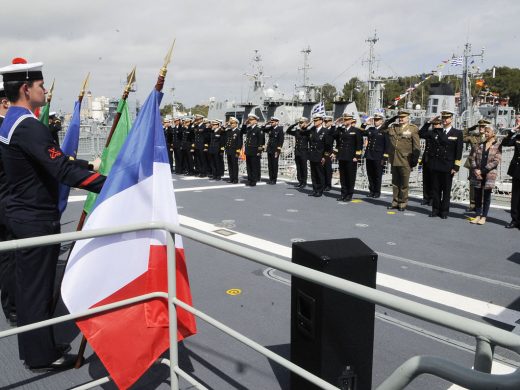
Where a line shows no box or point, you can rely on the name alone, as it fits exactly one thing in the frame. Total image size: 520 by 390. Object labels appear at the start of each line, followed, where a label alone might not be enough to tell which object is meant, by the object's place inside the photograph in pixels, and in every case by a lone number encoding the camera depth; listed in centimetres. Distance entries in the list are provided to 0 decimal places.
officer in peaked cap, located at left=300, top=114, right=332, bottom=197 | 934
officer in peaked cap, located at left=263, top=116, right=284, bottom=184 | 1088
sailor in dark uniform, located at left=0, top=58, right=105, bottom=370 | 234
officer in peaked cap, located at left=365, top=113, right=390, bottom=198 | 877
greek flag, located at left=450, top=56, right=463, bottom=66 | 2452
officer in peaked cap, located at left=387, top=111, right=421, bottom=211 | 757
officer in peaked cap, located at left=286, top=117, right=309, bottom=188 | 1012
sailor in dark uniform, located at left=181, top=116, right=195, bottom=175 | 1292
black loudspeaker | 195
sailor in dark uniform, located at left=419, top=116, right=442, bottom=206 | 730
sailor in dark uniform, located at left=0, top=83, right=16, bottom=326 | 318
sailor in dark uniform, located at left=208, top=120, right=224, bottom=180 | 1177
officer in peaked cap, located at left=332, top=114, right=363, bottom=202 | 874
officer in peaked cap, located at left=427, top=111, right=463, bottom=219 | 687
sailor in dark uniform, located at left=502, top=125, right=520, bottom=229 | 619
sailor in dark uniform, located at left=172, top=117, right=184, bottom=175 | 1335
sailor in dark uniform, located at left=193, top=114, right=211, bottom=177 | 1227
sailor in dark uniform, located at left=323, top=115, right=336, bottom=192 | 934
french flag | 212
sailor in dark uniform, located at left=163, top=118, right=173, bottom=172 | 1396
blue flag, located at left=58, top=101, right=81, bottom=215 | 348
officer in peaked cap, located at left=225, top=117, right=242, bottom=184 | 1118
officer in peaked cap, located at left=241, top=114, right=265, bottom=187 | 1073
